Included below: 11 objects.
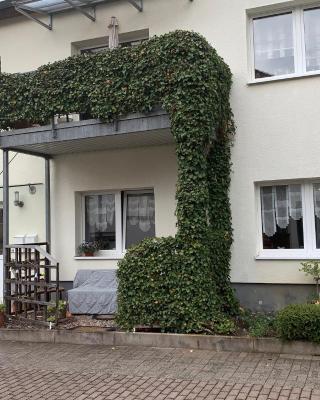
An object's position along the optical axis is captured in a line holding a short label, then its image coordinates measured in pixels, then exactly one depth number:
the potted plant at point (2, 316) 9.21
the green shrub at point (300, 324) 6.85
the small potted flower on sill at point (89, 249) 10.62
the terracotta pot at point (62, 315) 9.05
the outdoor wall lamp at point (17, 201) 11.22
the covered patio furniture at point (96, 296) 9.45
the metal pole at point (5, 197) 10.00
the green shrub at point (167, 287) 7.75
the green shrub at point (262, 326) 7.45
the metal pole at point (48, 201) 10.87
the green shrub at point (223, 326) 7.61
